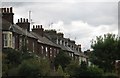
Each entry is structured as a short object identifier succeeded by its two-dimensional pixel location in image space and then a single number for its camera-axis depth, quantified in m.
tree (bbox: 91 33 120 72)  63.44
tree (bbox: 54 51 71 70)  67.77
